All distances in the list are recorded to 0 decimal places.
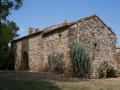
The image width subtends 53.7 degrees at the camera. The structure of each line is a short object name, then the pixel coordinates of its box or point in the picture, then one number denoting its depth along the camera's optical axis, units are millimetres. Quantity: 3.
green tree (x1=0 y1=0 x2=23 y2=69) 10607
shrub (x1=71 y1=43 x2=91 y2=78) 10600
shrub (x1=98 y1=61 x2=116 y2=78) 11617
